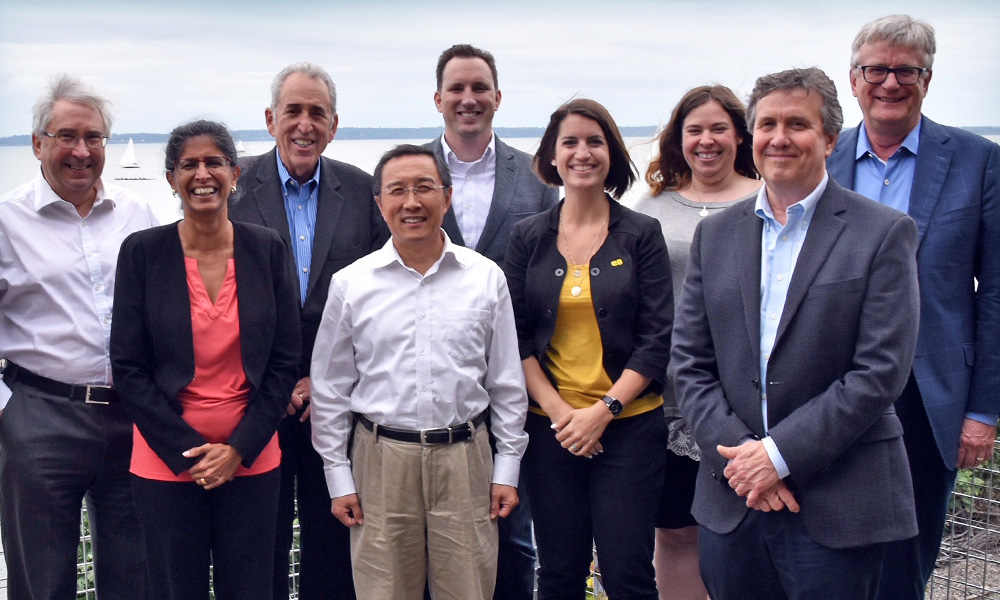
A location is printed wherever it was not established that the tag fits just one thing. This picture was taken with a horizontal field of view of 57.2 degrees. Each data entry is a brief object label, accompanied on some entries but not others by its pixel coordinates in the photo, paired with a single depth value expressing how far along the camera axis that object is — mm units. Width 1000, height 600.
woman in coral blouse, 2875
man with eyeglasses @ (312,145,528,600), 3020
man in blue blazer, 3090
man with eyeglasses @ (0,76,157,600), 3162
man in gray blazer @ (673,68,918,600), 2426
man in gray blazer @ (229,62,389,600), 3482
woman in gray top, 3480
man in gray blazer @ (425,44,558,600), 3887
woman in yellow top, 3135
